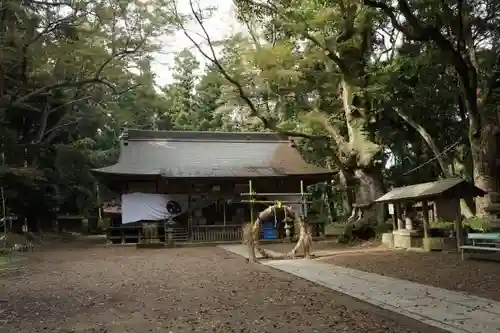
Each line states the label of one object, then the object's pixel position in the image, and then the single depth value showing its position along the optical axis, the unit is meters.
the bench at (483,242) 10.63
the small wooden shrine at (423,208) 12.80
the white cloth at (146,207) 22.75
